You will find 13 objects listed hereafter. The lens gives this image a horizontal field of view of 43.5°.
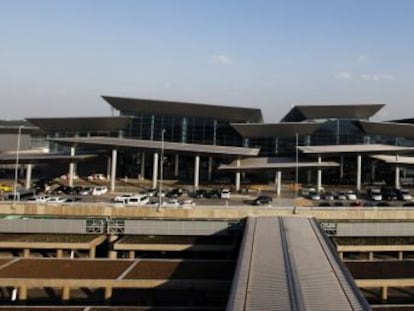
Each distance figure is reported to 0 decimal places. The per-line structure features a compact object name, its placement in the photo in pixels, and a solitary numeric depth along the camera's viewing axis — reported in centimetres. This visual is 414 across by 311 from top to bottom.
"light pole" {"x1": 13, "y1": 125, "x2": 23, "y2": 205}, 4614
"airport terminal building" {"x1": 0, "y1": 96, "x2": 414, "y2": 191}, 6700
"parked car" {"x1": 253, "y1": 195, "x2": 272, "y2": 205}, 4809
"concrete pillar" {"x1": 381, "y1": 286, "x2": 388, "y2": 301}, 2884
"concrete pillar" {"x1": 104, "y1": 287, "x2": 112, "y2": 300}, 2775
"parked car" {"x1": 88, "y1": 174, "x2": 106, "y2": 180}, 7025
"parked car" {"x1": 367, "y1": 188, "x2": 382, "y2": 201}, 5422
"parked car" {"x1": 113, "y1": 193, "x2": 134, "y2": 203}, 4698
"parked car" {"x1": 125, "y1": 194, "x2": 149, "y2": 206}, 4643
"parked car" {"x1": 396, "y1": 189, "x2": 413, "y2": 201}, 5448
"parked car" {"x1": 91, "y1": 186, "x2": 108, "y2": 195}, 5687
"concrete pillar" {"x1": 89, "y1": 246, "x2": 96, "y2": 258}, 3778
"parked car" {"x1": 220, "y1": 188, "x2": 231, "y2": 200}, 5442
